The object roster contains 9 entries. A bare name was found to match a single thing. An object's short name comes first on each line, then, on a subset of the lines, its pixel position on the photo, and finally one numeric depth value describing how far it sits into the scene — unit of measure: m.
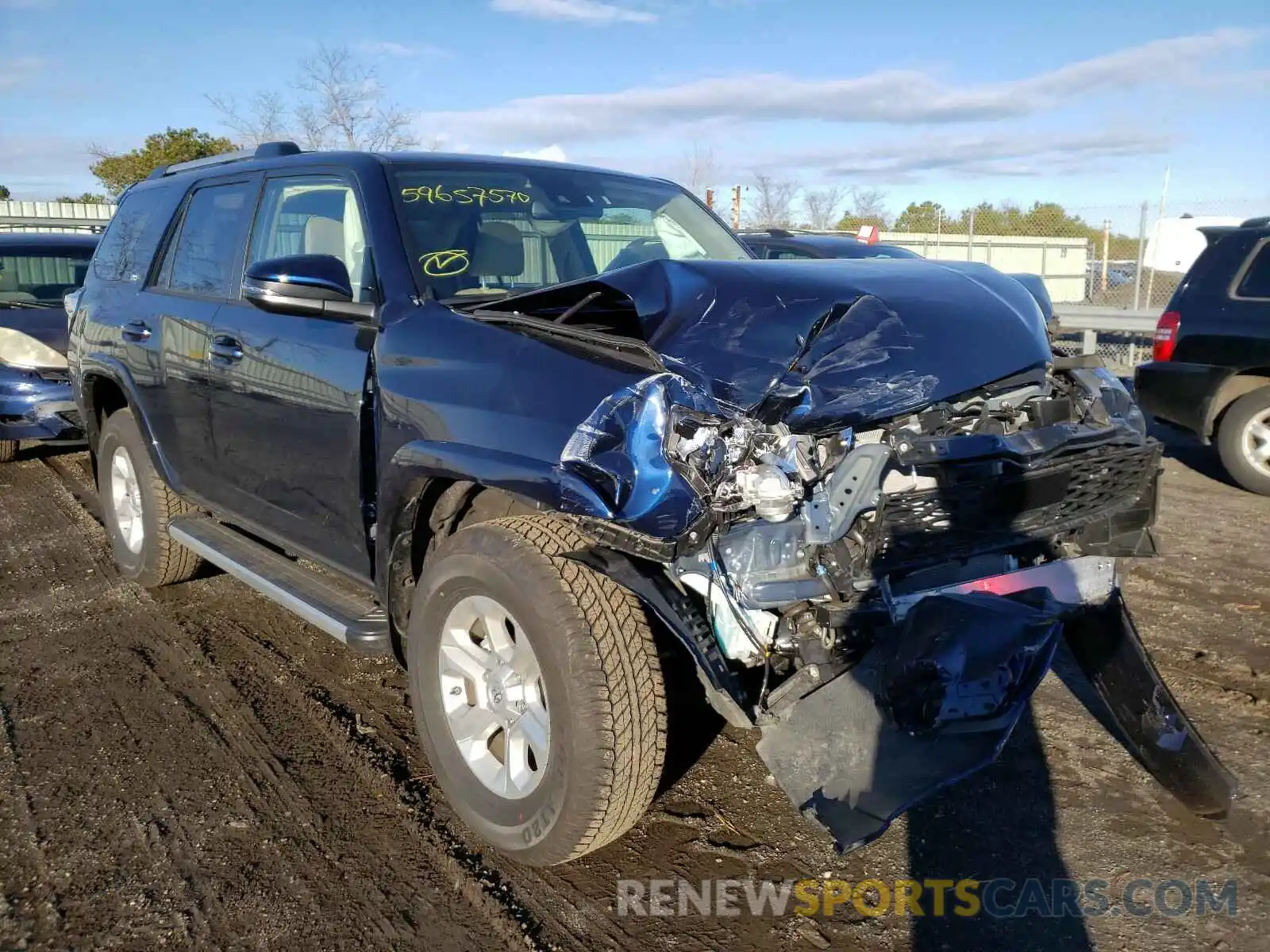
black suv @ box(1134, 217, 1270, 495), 7.04
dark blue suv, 2.53
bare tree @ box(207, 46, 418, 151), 20.09
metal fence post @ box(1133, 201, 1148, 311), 13.48
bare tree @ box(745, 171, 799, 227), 24.61
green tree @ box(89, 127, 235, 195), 27.22
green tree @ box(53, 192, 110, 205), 28.73
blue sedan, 7.82
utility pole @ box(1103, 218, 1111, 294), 14.21
